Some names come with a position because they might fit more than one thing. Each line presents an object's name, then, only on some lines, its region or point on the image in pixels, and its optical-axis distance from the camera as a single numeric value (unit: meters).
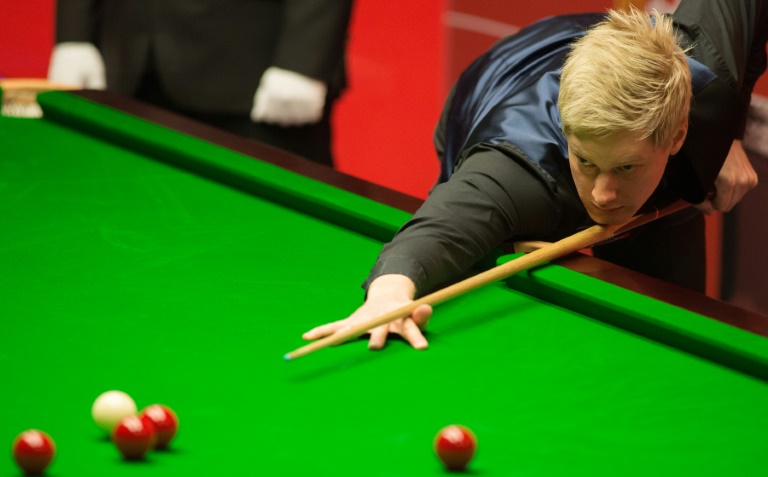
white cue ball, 5.95
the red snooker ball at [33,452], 5.85
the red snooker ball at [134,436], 5.89
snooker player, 6.46
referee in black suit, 9.29
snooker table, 5.97
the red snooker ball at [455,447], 5.88
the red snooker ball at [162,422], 5.92
